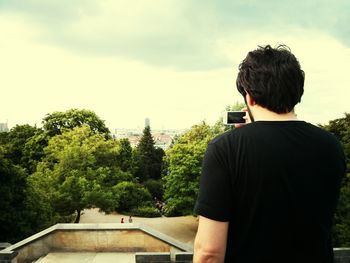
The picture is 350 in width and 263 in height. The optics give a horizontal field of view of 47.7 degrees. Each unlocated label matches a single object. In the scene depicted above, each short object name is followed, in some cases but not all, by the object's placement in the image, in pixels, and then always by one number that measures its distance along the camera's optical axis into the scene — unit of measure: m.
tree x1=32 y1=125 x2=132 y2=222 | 21.88
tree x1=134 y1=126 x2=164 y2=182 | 55.06
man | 1.62
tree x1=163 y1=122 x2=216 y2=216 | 27.53
